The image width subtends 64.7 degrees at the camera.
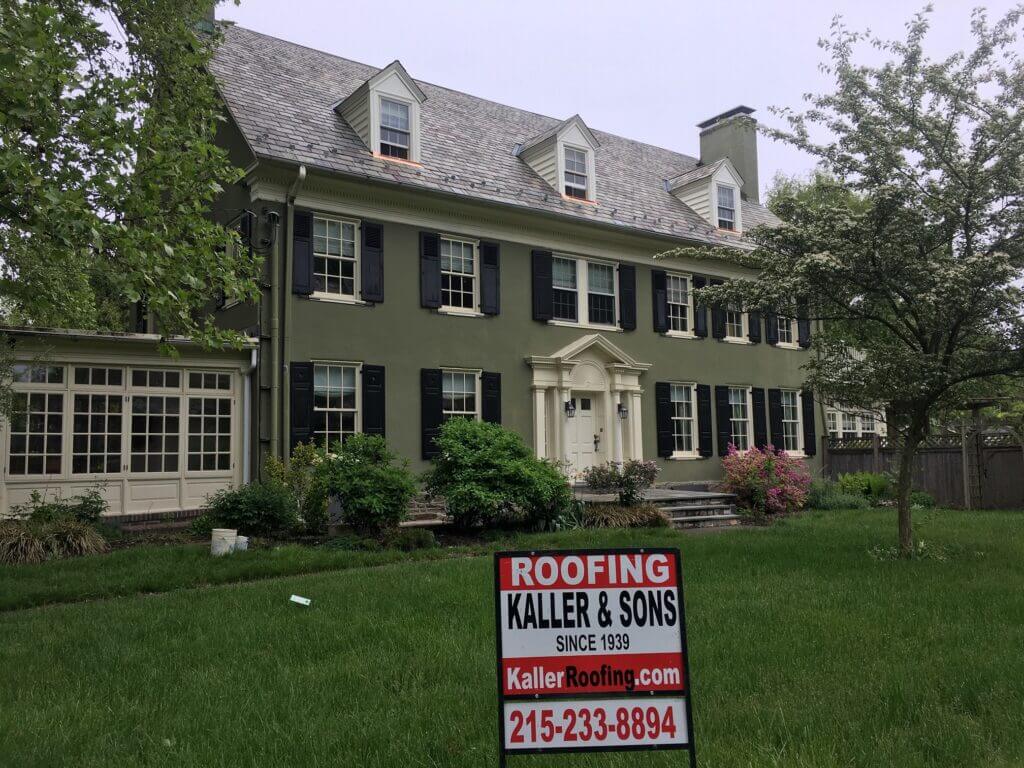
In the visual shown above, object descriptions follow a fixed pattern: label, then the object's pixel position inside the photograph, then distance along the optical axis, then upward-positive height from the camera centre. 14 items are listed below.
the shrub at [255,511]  11.27 -0.61
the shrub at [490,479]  11.66 -0.21
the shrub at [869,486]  18.20 -0.62
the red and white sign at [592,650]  3.13 -0.74
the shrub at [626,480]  14.08 -0.31
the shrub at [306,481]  11.94 -0.22
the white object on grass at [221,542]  9.80 -0.89
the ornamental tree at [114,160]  6.58 +3.10
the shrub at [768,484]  15.94 -0.48
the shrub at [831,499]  16.64 -0.83
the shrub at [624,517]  12.98 -0.89
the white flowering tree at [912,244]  8.84 +2.45
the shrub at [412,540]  10.66 -0.98
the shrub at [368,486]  11.06 -0.27
